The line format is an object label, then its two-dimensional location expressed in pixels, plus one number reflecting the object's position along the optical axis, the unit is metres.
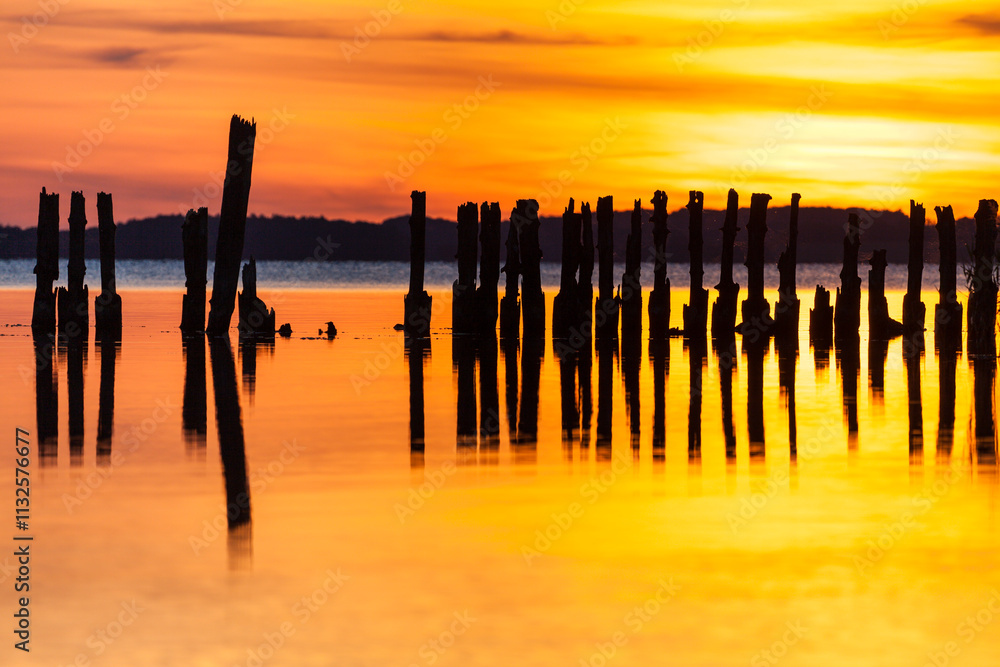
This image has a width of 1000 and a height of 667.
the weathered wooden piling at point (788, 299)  25.34
